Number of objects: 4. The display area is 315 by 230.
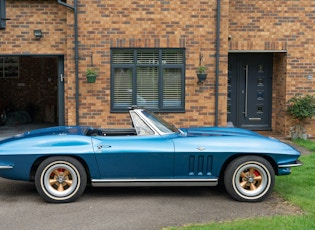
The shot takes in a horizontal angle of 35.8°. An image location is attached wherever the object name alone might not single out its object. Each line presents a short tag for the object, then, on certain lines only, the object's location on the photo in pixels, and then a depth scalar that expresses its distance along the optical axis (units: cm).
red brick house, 1104
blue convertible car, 597
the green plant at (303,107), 1162
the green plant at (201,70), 1090
